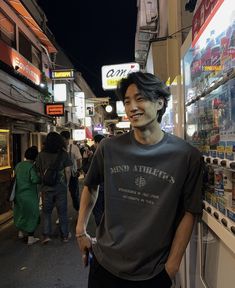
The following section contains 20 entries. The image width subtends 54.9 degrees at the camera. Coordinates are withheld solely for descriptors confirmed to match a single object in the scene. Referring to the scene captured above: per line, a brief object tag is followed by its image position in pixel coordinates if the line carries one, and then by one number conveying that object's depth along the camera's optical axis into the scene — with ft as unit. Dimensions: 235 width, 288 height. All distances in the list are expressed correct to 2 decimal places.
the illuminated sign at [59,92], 39.53
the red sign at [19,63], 23.05
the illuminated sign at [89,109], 71.08
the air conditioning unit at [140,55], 30.68
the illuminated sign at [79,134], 54.95
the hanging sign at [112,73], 33.76
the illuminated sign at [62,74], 37.71
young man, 4.56
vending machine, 4.29
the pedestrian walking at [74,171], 19.08
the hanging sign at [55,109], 33.27
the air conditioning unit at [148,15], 23.74
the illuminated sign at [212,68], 4.83
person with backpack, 14.55
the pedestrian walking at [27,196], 14.92
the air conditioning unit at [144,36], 26.41
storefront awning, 25.41
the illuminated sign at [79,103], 61.53
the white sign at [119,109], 57.32
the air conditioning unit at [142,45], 27.99
